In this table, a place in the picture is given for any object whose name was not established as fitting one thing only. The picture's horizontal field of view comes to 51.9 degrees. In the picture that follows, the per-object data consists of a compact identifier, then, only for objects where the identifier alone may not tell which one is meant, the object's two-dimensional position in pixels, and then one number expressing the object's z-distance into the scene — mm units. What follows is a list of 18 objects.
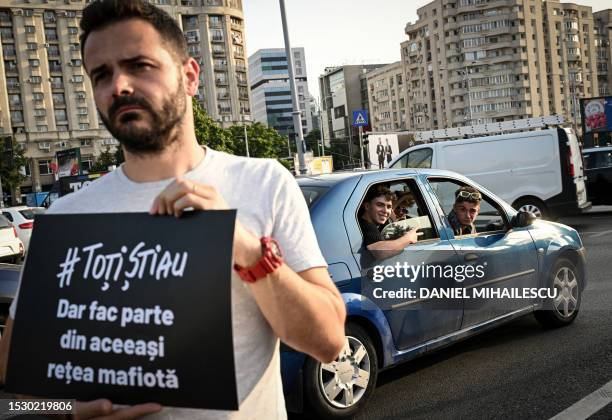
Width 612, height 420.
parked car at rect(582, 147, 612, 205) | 15742
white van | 12789
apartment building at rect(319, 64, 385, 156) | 144750
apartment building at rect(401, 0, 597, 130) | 103562
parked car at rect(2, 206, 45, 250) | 18016
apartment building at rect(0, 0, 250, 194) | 78188
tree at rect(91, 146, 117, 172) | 75781
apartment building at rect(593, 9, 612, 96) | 127250
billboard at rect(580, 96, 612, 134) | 35891
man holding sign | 1421
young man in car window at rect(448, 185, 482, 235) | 5484
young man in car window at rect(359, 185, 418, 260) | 4246
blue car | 3967
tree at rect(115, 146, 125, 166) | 73444
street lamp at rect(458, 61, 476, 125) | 102925
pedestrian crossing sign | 21355
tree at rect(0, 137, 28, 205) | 59656
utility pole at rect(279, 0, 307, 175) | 19109
